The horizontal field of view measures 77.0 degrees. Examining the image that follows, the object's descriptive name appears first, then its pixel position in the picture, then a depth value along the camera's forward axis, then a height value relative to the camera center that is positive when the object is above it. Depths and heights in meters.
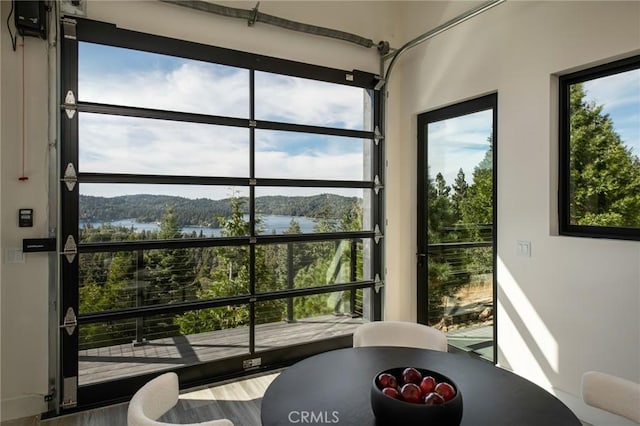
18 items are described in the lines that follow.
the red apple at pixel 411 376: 1.43 -0.58
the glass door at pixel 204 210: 2.95 +0.02
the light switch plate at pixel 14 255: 2.74 -0.29
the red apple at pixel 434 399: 1.25 -0.58
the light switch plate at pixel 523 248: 3.05 -0.27
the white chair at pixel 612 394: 1.55 -0.73
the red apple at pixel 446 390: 1.29 -0.58
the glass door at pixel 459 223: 3.51 -0.10
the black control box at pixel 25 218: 2.76 -0.04
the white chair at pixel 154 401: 1.29 -0.67
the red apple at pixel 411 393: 1.29 -0.58
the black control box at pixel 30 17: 2.64 +1.29
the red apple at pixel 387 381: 1.38 -0.59
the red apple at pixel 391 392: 1.31 -0.59
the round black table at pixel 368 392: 1.33 -0.67
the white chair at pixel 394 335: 2.27 -0.70
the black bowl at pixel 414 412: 1.21 -0.61
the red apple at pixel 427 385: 1.33 -0.58
